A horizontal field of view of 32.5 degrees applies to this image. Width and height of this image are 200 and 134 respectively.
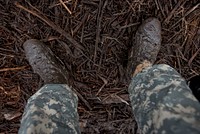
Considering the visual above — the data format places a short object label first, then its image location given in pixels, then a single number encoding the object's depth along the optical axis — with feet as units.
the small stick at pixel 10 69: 4.82
